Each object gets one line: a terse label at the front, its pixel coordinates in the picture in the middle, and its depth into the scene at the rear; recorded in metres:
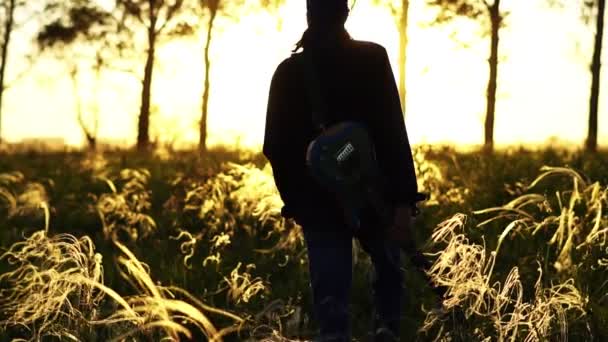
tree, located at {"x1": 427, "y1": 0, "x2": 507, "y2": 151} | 23.61
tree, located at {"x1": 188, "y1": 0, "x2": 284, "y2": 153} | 27.72
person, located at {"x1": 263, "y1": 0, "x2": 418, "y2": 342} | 3.48
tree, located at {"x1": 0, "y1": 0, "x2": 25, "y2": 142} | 31.44
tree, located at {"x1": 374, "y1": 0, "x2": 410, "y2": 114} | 23.28
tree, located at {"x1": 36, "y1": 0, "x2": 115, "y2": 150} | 31.19
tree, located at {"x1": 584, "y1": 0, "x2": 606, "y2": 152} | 23.81
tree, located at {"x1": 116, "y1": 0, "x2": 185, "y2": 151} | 29.62
